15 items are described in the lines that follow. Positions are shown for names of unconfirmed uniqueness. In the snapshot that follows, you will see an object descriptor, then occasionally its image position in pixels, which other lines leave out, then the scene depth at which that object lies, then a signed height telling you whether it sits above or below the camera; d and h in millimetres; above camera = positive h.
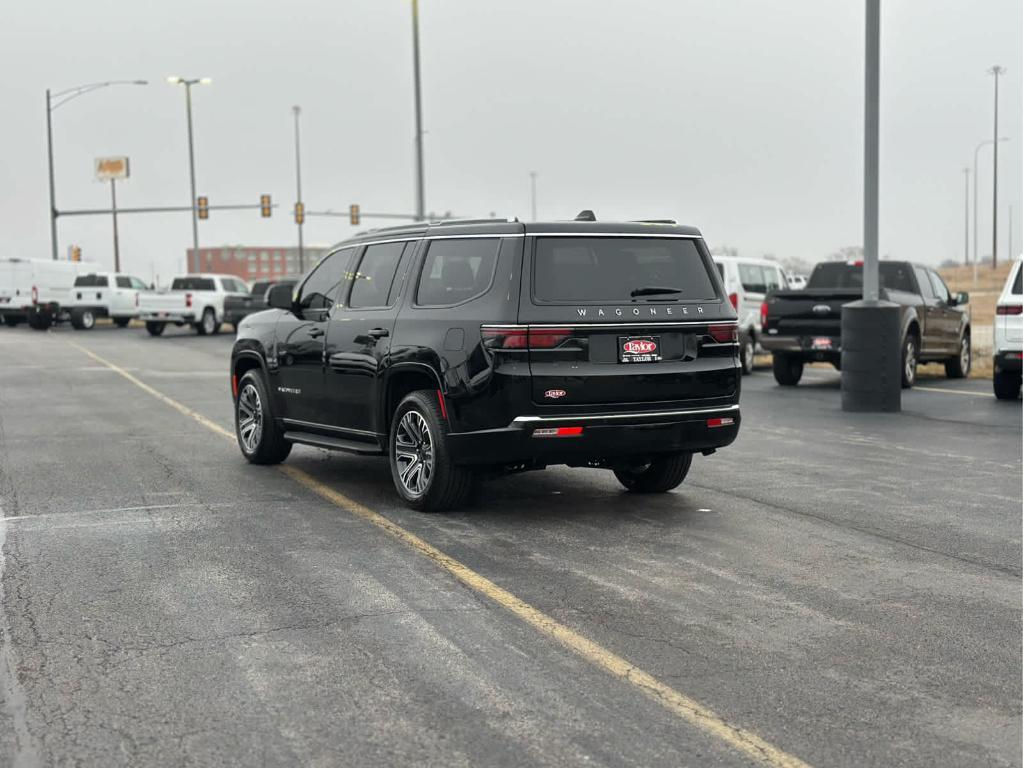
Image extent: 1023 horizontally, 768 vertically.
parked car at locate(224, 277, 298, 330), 41344 -375
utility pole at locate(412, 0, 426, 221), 35812 +4549
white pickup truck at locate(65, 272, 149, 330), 45750 -144
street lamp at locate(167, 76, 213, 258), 61750 +8692
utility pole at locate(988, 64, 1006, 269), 80312 +3760
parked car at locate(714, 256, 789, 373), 23031 -33
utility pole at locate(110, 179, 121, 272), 69638 +2457
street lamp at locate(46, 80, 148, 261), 53562 +7374
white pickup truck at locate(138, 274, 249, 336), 40312 -281
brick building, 170750 +4528
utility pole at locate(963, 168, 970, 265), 92938 +4890
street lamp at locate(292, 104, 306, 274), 70125 +6614
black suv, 8188 -412
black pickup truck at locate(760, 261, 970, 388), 19172 -488
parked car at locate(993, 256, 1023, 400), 16422 -589
